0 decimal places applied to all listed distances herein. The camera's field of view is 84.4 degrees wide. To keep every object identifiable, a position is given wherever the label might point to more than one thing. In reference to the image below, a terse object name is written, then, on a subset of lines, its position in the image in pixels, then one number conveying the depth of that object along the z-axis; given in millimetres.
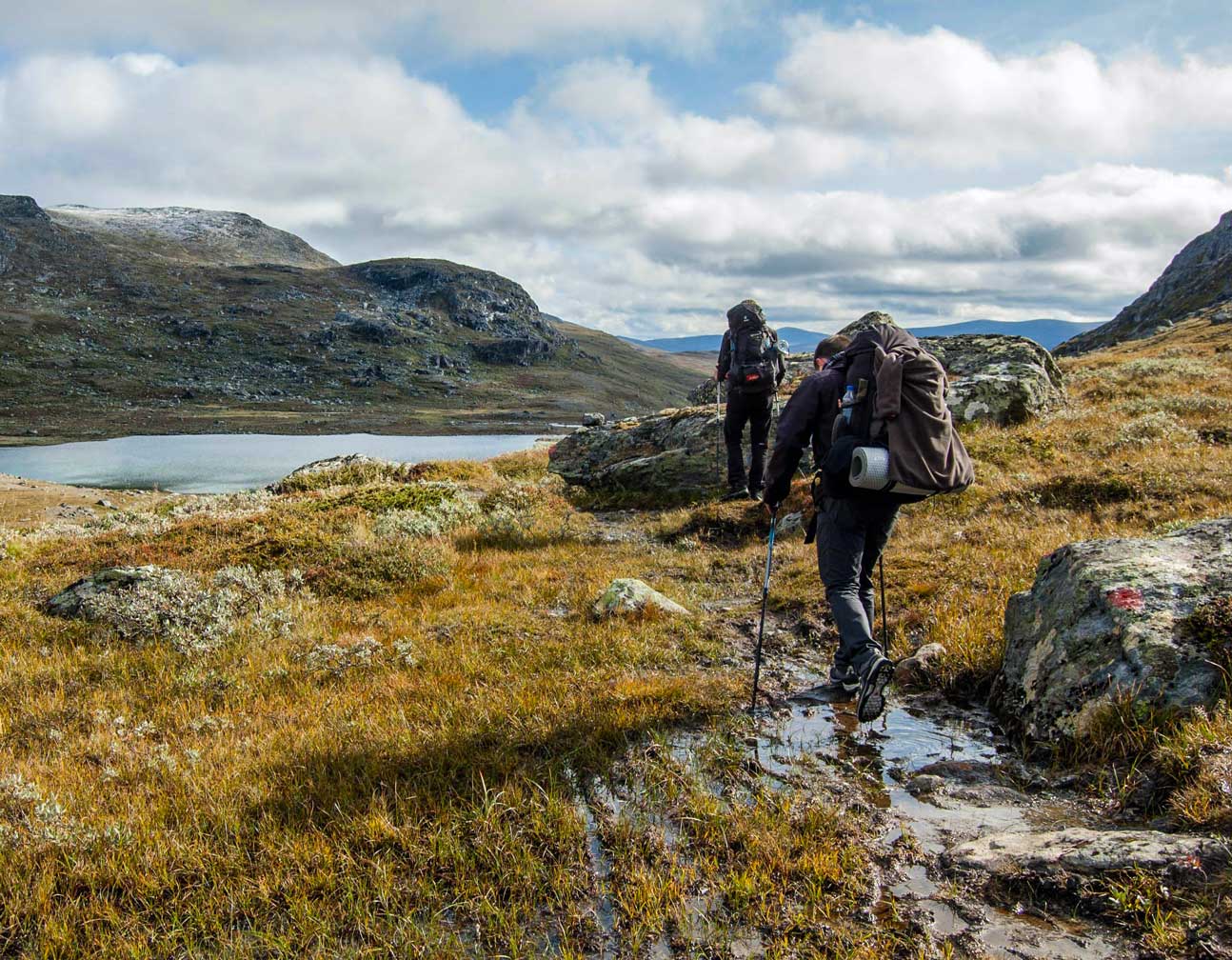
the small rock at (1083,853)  3314
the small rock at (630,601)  8773
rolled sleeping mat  5672
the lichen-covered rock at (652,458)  17875
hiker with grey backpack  14586
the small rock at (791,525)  12776
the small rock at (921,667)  6691
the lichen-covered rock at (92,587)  9031
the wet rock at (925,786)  4699
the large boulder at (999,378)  18094
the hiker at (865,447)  5719
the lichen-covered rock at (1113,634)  4797
